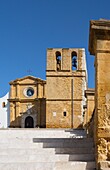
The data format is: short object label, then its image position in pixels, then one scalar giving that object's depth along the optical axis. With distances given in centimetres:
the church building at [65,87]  3512
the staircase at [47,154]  635
